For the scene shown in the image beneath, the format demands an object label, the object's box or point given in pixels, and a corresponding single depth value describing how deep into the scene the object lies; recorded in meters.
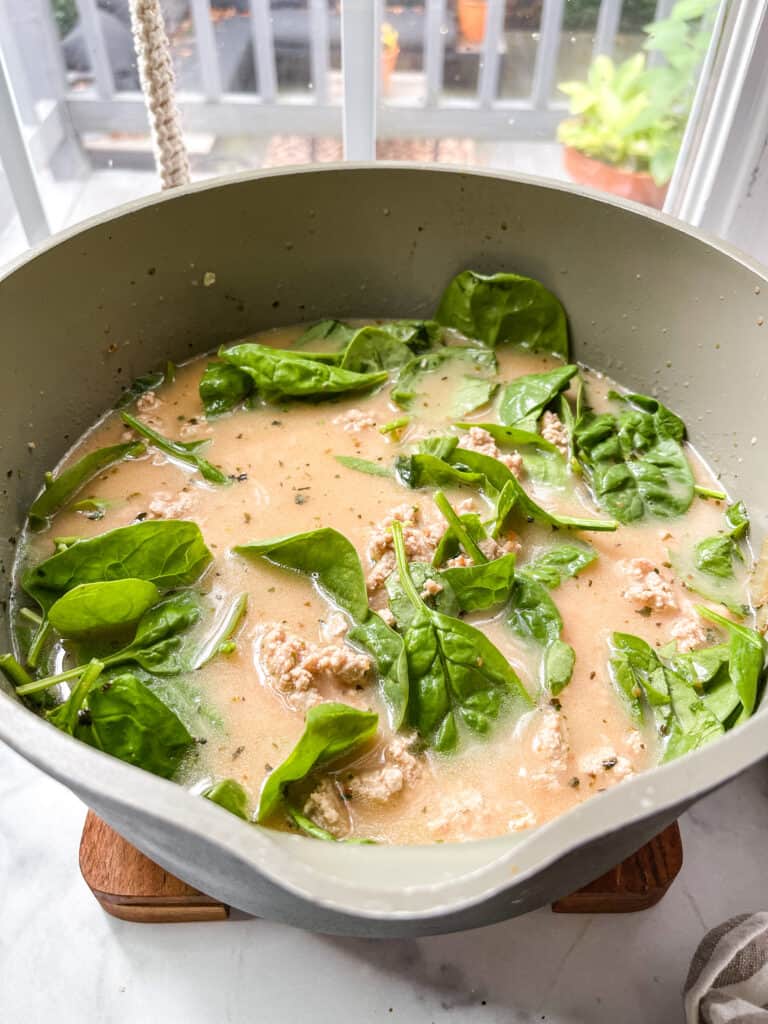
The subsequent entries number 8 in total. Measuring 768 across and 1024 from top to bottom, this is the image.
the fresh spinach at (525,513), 0.37
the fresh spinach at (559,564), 0.36
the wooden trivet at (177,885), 0.32
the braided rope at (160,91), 0.40
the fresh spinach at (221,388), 0.42
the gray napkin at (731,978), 0.30
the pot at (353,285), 0.38
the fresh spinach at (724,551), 0.37
